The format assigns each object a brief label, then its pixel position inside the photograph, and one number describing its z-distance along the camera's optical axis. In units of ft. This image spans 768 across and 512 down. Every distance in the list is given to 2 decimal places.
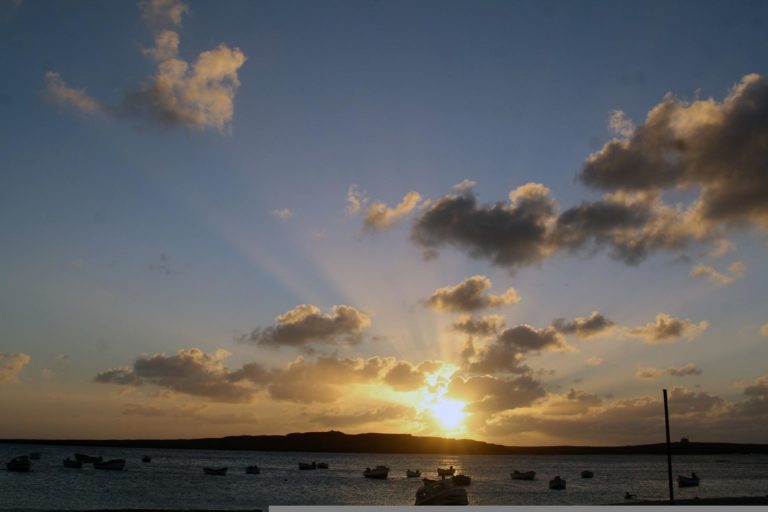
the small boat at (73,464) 482.69
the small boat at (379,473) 454.40
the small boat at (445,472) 455.67
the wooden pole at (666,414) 149.38
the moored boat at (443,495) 190.60
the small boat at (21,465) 415.03
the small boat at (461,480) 358.17
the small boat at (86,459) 503.61
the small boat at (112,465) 444.55
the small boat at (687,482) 378.94
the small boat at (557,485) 371.76
